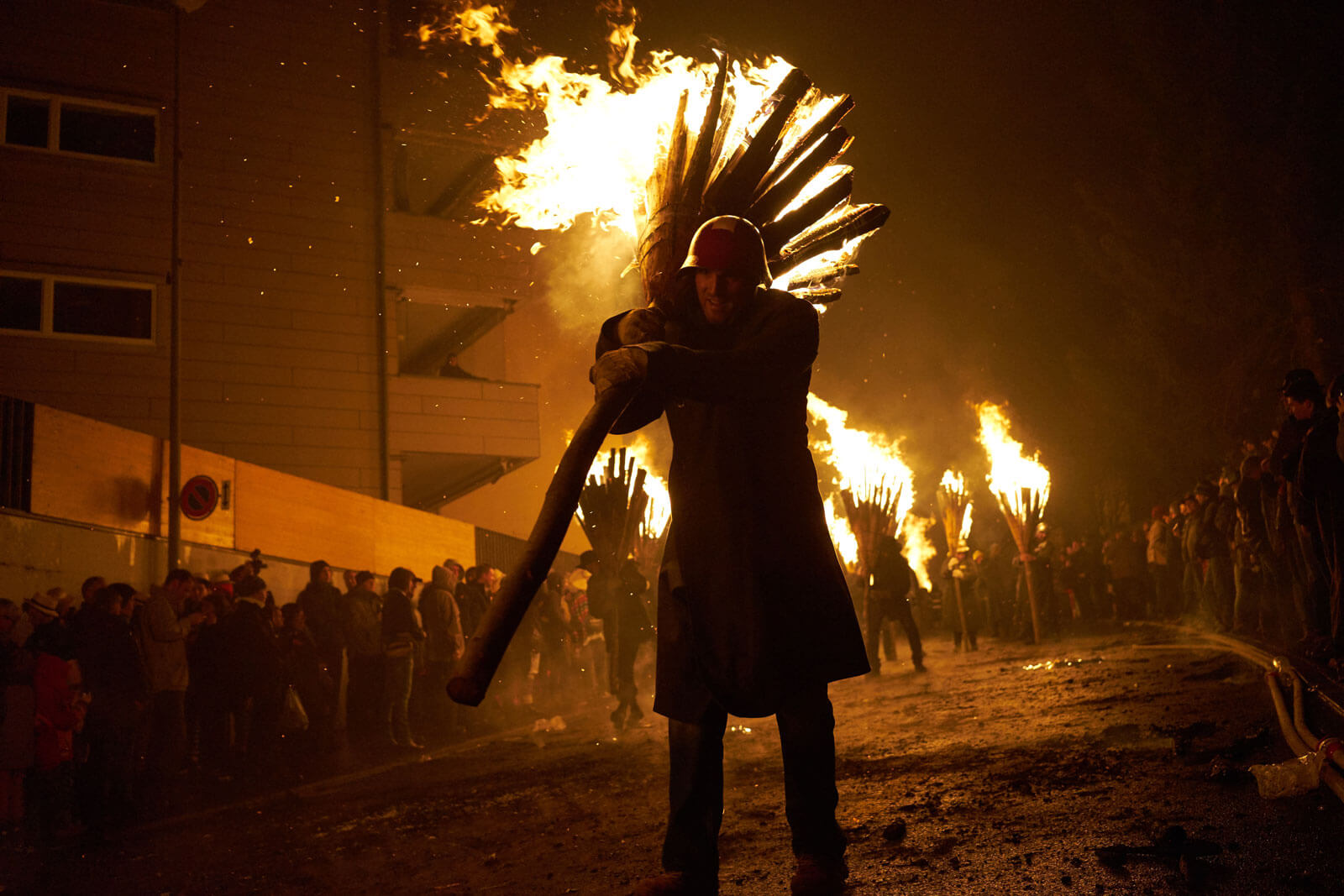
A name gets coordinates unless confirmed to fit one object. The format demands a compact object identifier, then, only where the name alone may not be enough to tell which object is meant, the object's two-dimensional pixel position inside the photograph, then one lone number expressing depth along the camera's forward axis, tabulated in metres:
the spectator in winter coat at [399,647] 12.69
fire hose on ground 3.91
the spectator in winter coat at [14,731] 7.94
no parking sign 15.19
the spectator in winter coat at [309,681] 12.17
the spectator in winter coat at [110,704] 8.73
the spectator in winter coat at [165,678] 9.84
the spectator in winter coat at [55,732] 8.23
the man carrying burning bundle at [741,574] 3.36
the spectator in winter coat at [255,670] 10.66
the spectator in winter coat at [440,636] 13.37
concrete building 20.50
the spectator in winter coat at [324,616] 12.62
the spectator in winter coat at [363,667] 12.85
